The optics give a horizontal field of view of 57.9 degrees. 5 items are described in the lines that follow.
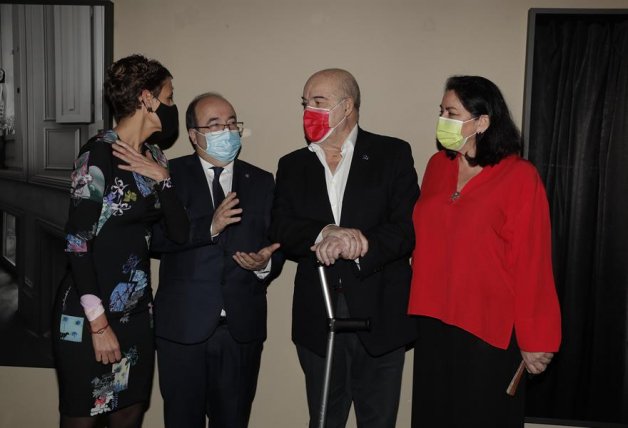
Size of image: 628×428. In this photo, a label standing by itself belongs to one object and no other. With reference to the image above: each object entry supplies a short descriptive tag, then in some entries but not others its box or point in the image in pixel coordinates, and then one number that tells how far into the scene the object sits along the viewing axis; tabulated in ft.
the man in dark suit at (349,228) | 7.15
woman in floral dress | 6.25
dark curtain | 8.83
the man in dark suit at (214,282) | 7.50
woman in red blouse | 6.54
